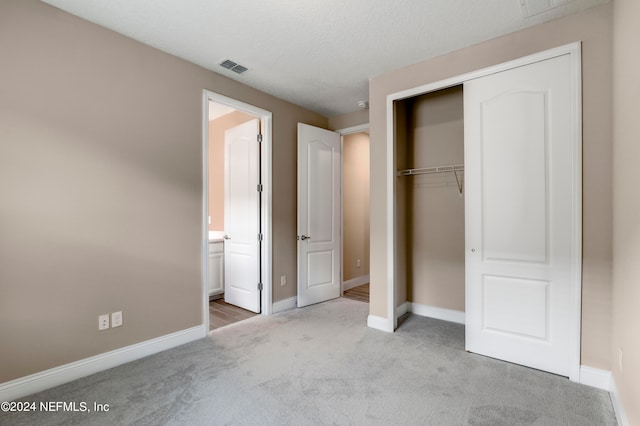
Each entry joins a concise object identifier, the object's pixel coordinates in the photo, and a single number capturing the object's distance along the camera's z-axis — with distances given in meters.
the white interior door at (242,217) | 3.85
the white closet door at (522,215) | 2.29
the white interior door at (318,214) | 4.10
